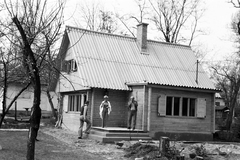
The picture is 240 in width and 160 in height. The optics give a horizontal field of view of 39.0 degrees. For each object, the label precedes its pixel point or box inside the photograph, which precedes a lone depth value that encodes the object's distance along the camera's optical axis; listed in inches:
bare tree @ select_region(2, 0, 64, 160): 303.3
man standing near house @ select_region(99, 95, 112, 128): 714.8
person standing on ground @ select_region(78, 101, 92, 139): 687.7
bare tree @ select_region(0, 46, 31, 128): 519.3
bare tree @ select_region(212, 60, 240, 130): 1751.5
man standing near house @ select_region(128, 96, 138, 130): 711.1
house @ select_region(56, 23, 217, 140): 754.2
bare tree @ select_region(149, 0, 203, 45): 1515.7
